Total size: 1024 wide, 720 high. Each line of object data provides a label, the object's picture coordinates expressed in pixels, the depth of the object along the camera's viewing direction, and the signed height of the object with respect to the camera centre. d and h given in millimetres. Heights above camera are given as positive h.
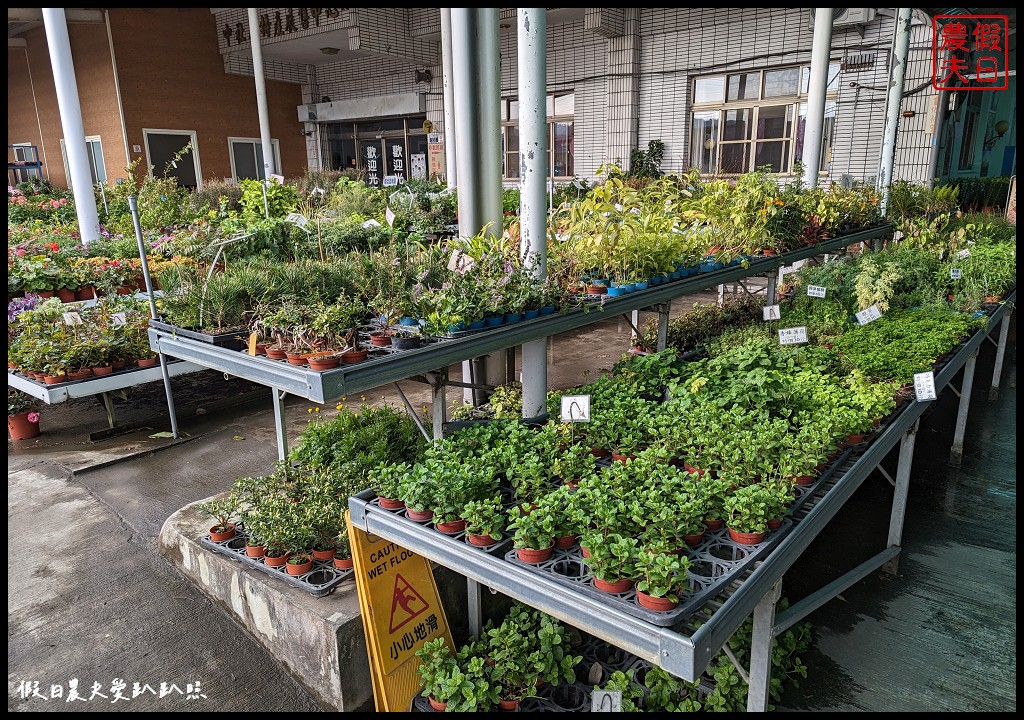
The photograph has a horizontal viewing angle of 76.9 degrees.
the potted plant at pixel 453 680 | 2457 -1858
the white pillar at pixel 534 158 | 3451 +173
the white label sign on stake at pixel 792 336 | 3816 -867
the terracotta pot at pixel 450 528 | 2270 -1149
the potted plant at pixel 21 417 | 5258 -1731
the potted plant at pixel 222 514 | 3293 -1632
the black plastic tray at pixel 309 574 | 2807 -1682
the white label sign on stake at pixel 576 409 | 2676 -889
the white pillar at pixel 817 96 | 7680 +1057
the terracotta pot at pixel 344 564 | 2941 -1644
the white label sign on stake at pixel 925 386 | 3287 -1010
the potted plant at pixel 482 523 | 2160 -1085
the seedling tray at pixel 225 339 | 3330 -733
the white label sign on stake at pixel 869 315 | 4398 -871
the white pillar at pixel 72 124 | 6812 +785
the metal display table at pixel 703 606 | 1712 -1180
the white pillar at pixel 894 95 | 7828 +1078
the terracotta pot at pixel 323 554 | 3012 -1636
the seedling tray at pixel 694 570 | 1783 -1140
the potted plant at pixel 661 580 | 1776 -1067
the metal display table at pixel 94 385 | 4762 -1403
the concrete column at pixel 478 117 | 3951 +467
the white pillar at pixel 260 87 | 10062 +1647
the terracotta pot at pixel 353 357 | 2838 -706
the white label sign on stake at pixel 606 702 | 2084 -1623
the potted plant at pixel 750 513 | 2105 -1053
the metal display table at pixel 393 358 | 2732 -764
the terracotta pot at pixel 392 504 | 2436 -1144
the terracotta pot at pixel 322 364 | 2719 -701
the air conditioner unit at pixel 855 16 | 10117 +2577
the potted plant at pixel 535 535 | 2061 -1079
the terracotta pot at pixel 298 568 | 2916 -1643
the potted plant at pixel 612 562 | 1896 -1079
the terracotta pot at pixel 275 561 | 3010 -1661
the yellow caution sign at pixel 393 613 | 2514 -1665
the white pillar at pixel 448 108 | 5953 +752
